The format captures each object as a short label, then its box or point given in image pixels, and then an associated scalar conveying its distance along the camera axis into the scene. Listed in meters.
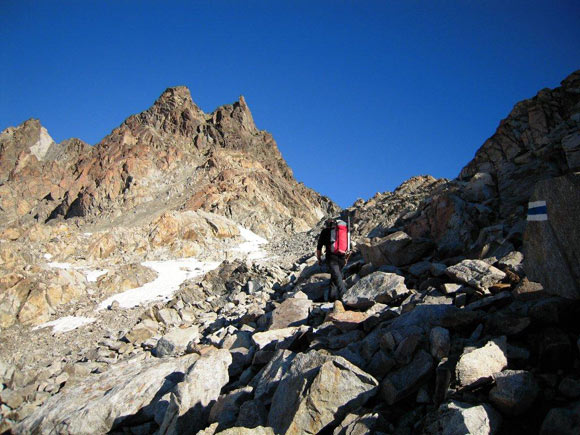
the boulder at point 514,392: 2.88
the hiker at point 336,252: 8.38
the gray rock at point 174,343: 9.96
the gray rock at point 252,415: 4.32
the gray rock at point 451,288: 5.94
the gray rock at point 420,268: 7.90
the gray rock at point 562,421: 2.48
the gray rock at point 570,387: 2.78
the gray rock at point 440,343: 3.84
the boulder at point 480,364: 3.23
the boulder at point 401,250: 9.19
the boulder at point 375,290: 6.99
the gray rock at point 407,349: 4.14
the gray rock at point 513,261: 5.98
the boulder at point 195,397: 5.11
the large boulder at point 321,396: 3.79
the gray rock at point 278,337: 6.44
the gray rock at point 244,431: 3.59
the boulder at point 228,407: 4.63
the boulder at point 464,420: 2.79
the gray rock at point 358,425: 3.37
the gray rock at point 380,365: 4.21
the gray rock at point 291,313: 8.27
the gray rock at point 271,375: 4.76
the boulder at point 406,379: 3.66
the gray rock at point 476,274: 5.63
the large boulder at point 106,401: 6.16
